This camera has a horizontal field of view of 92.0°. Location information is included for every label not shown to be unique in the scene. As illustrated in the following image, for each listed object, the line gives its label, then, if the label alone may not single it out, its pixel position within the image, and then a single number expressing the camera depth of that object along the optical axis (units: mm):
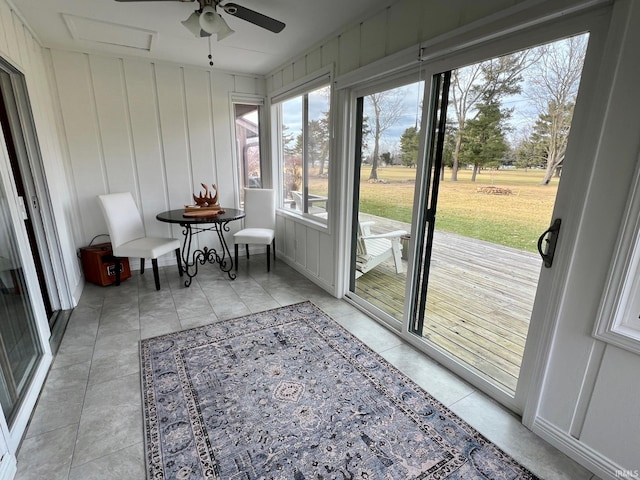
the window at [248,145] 4293
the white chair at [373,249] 2920
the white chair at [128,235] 3238
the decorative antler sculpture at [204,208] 3463
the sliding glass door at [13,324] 1672
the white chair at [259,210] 4141
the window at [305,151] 3332
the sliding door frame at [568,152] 1322
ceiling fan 1866
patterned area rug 1431
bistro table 3303
